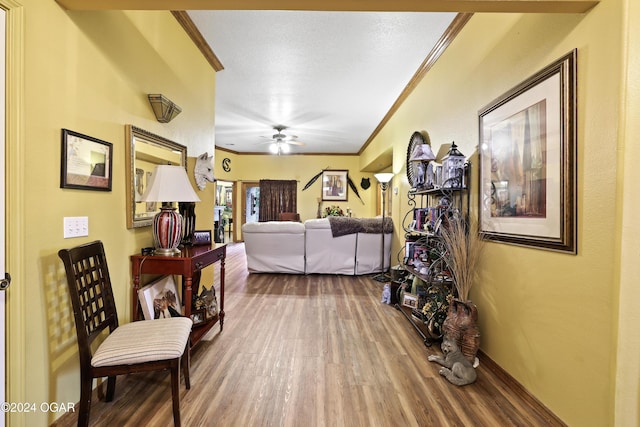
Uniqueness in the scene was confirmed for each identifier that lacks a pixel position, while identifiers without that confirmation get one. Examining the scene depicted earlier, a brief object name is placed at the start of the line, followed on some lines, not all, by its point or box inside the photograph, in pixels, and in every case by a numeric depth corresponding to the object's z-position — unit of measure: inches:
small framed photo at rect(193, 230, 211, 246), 99.3
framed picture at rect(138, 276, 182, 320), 78.2
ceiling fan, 232.4
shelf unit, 93.6
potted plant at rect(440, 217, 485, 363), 81.0
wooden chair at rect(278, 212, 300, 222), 319.6
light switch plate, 59.1
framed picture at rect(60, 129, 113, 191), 58.0
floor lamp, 184.3
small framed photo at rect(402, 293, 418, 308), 110.3
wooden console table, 77.1
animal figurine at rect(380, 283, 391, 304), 138.2
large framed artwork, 57.2
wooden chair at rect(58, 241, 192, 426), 54.3
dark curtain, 338.0
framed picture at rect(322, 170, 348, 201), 339.6
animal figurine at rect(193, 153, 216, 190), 113.7
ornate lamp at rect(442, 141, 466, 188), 90.0
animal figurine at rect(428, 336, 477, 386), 75.1
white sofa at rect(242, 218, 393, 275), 185.6
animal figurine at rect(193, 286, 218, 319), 97.0
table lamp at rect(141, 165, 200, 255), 76.0
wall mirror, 77.5
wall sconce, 83.7
